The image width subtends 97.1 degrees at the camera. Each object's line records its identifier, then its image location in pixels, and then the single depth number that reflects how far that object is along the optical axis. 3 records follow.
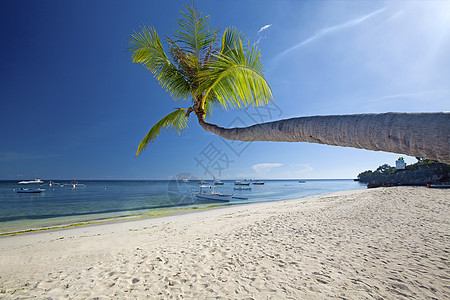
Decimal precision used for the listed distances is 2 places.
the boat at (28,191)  35.09
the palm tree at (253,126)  1.18
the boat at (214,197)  25.00
